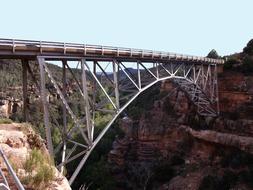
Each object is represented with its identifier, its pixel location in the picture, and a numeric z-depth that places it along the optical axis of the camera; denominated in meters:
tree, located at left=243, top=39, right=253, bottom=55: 41.97
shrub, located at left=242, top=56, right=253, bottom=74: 38.56
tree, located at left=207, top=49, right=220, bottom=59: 48.73
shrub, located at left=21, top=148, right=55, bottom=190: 7.41
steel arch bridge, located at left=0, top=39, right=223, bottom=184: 13.60
